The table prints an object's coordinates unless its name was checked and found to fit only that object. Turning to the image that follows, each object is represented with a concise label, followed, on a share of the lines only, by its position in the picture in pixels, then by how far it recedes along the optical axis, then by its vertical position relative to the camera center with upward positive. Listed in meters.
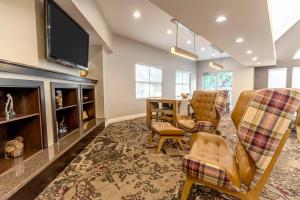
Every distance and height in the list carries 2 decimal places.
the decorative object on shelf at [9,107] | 1.42 -0.16
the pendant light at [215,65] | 5.05 +1.14
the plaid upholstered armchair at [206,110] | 2.00 -0.30
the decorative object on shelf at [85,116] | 3.25 -0.58
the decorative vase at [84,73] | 3.23 +0.54
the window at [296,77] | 5.34 +0.66
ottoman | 2.06 -0.66
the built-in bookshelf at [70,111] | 2.48 -0.35
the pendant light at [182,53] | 2.84 +0.97
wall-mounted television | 1.74 +0.92
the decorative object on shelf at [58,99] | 2.15 -0.09
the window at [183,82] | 6.66 +0.64
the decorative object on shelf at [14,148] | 1.48 -0.65
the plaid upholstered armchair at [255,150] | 0.80 -0.38
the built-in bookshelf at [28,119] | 1.56 -0.33
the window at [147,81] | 4.83 +0.50
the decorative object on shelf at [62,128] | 2.27 -0.65
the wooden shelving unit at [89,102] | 3.24 -0.23
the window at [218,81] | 6.82 +0.69
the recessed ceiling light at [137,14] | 2.90 +1.87
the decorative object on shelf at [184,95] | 3.49 -0.06
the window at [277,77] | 5.67 +0.72
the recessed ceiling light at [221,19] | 2.10 +1.27
